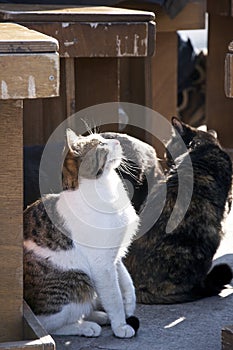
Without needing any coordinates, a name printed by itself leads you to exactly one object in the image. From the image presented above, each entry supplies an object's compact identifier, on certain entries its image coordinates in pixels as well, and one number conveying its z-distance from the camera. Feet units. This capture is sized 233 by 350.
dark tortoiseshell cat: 24.98
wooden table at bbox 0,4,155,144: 27.48
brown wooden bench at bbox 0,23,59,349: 17.13
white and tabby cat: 21.91
